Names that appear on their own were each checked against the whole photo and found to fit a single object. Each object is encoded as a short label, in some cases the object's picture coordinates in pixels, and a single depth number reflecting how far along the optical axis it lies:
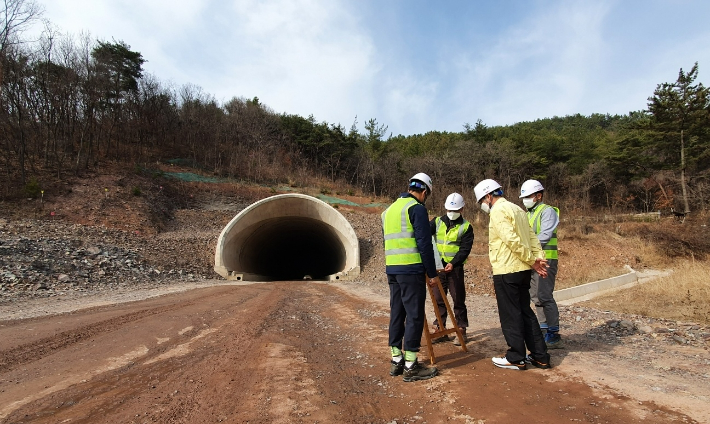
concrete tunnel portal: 16.22
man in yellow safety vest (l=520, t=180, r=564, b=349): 4.31
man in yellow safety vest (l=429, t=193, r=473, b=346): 4.60
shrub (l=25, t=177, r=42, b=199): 17.25
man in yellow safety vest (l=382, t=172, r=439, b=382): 3.45
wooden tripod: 3.69
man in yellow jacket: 3.50
